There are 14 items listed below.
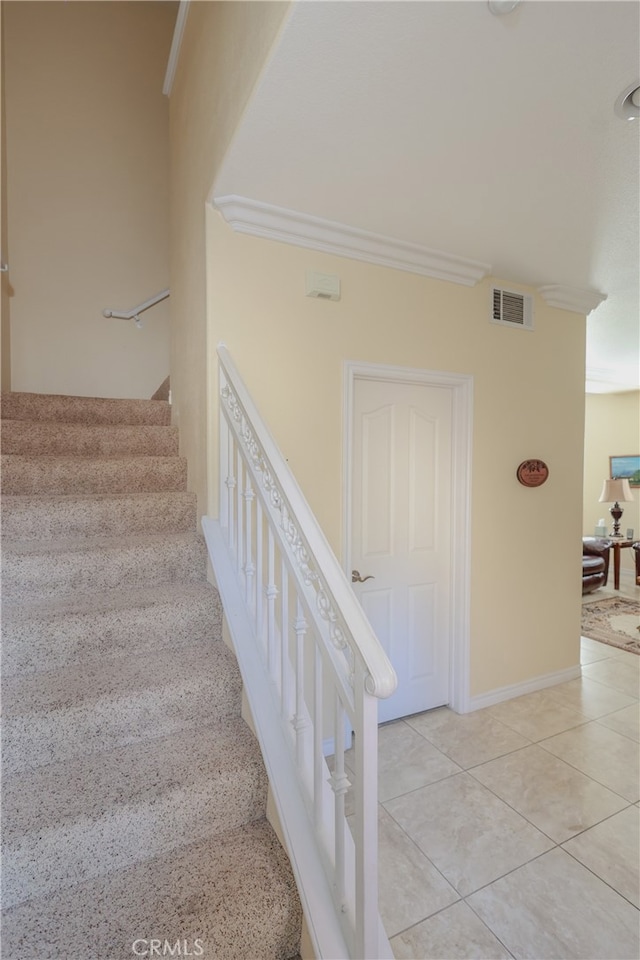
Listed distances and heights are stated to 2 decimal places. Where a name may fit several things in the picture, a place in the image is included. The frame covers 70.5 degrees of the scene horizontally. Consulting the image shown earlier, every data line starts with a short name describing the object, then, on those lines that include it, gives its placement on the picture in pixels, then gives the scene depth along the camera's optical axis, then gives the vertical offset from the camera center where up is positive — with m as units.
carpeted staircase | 1.12 -0.89
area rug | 4.12 -1.53
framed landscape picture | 6.70 +0.05
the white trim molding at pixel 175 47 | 2.41 +2.48
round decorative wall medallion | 3.03 -0.01
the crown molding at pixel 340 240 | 2.09 +1.19
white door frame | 2.83 -0.39
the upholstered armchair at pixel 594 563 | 5.38 -1.09
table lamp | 6.07 -0.29
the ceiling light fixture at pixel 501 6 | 1.13 +1.18
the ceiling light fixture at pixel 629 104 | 1.44 +1.21
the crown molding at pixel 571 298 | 3.05 +1.21
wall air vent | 2.91 +1.07
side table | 5.86 -1.00
